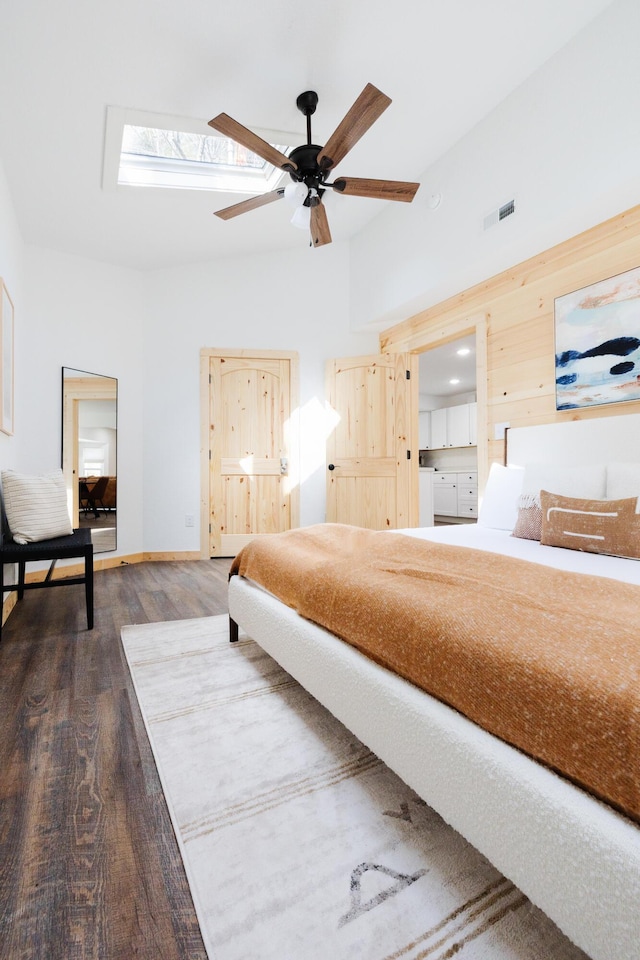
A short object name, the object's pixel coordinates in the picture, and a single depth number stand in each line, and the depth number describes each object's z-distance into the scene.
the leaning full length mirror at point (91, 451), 4.02
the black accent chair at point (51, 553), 2.47
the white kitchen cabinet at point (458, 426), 8.05
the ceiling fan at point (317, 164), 2.18
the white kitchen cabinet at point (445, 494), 8.05
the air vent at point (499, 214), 3.00
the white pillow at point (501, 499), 2.71
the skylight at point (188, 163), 3.25
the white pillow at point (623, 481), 2.04
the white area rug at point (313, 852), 0.86
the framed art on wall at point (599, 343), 2.58
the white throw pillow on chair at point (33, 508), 2.73
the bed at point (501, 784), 0.66
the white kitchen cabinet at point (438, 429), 8.50
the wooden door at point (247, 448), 4.78
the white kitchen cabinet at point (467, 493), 7.55
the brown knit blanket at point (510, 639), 0.72
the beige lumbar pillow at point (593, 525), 1.84
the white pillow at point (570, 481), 2.18
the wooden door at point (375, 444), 4.70
